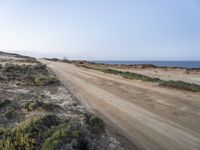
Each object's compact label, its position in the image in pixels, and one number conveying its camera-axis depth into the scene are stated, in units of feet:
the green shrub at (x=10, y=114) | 19.61
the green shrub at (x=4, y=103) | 23.07
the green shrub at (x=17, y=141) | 14.13
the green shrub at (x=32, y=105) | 21.69
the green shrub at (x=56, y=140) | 13.76
